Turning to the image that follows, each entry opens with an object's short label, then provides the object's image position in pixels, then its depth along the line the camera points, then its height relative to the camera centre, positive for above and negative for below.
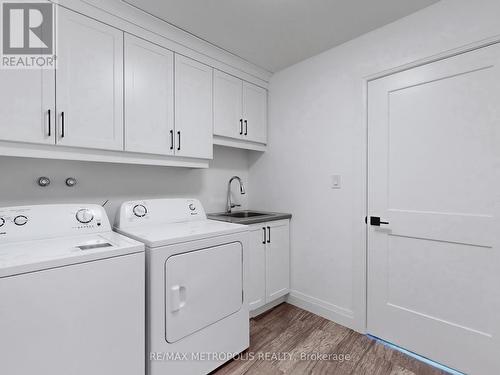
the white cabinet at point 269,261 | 2.20 -0.71
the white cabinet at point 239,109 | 2.27 +0.76
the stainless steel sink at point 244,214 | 2.65 -0.30
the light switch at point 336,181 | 2.16 +0.05
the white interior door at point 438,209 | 1.49 -0.15
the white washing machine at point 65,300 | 1.00 -0.51
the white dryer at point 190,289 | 1.36 -0.62
